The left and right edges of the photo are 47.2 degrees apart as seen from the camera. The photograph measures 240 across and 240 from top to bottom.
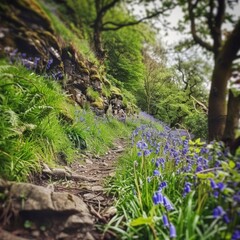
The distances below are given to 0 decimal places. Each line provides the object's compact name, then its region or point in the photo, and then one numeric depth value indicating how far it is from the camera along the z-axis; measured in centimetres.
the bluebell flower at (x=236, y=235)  157
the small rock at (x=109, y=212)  271
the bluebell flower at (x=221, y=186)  177
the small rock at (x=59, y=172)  366
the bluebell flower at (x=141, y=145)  325
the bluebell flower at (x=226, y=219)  165
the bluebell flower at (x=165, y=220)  185
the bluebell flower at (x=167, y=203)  217
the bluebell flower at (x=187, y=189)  230
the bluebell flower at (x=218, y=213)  165
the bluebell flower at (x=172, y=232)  166
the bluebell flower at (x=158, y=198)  213
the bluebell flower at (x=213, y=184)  188
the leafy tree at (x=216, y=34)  190
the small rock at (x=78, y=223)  228
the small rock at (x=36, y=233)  214
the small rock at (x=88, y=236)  224
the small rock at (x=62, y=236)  218
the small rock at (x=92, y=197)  321
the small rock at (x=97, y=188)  353
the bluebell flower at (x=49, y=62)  286
